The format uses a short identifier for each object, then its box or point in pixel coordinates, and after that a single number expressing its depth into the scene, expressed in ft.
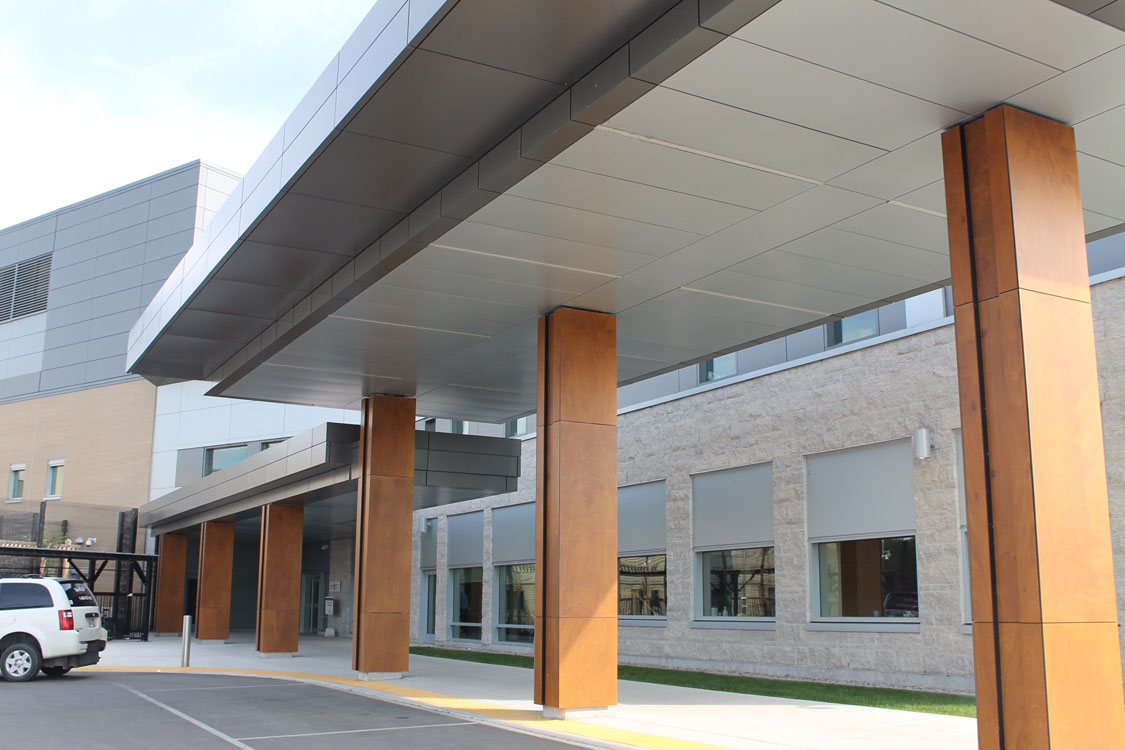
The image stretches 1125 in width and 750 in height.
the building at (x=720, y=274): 24.99
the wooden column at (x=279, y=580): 83.35
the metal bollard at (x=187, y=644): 69.77
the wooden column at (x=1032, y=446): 24.27
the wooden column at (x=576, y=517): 42.68
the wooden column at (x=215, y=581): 104.68
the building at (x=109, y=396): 133.59
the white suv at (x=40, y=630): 58.49
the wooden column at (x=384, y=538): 60.75
